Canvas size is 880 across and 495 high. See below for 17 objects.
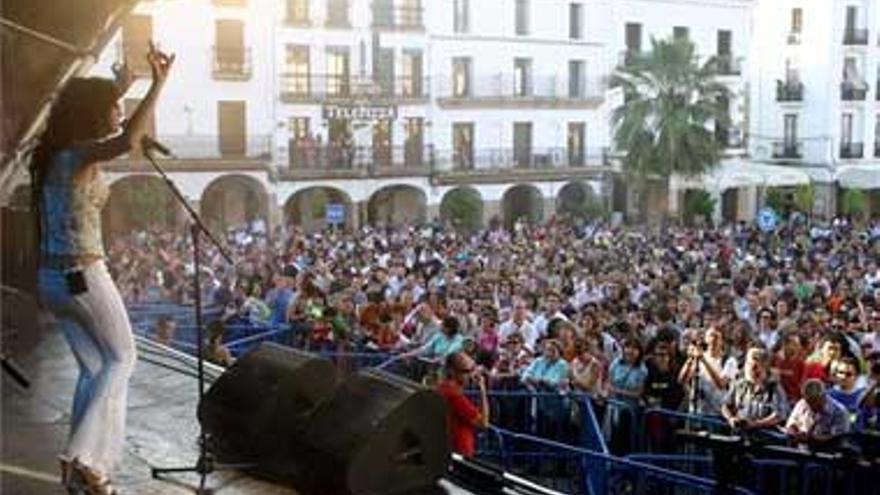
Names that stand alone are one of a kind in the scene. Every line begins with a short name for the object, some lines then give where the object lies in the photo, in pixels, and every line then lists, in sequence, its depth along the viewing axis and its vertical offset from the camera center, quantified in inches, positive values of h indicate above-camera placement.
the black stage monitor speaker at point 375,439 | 203.6 -49.8
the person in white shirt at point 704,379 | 362.0 -68.7
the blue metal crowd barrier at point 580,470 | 289.0 -83.6
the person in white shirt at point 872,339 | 427.2 -68.1
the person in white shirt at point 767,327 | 443.8 -67.4
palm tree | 1533.0 +46.1
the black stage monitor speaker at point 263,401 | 222.5 -47.0
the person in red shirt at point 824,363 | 358.0 -63.3
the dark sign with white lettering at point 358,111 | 1518.2 +52.6
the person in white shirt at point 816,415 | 307.0 -67.5
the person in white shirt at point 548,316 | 468.0 -66.9
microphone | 176.8 +0.9
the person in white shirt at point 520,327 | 465.7 -69.4
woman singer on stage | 158.2 -14.4
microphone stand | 199.9 -29.6
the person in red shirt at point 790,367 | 366.3 -66.5
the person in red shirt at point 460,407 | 261.4 -55.8
